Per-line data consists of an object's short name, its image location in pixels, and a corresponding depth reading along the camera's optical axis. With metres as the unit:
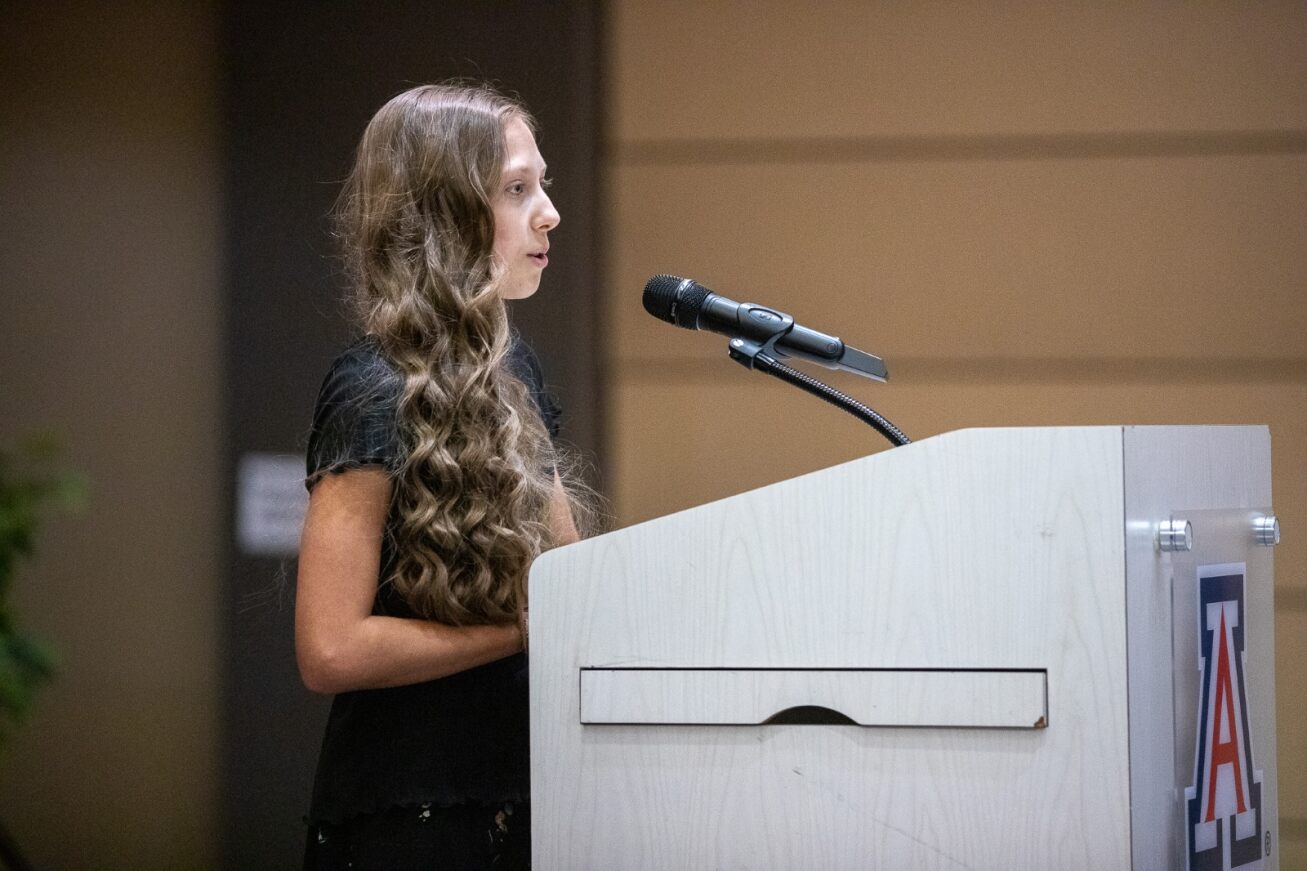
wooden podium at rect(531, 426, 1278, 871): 5.43
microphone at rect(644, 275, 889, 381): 5.68
